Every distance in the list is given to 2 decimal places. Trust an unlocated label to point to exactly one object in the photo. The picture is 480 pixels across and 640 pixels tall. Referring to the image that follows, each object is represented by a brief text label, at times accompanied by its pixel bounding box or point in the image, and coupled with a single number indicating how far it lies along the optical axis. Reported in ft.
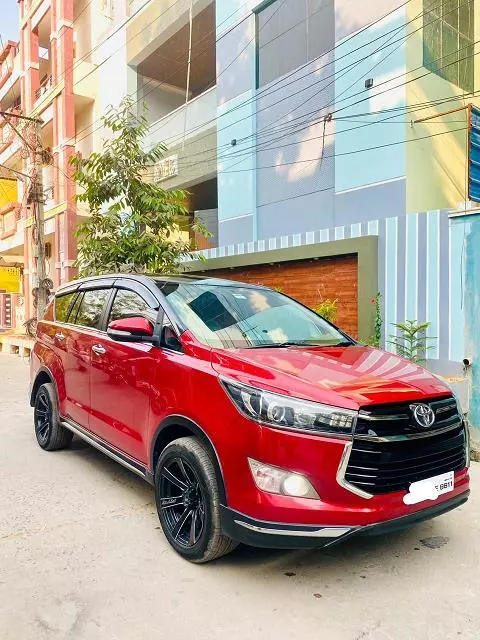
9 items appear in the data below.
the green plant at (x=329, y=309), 23.99
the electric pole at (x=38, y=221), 44.88
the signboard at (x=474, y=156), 17.60
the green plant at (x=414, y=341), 21.04
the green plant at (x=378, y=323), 23.44
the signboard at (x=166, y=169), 47.01
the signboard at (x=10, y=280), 69.46
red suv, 7.94
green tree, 26.73
